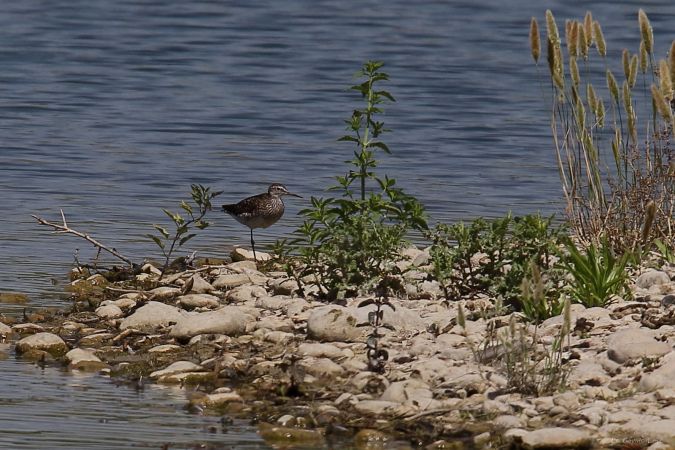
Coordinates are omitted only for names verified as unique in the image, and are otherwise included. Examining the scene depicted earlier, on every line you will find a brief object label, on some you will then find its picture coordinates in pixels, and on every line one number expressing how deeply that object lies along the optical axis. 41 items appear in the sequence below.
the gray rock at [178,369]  17.58
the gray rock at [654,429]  14.41
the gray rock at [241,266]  22.48
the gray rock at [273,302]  20.06
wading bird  25.52
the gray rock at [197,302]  20.66
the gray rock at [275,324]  19.00
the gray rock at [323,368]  16.98
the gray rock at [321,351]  17.64
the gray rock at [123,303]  20.85
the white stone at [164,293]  21.22
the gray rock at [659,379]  15.42
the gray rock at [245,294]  20.80
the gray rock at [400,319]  18.48
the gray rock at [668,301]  18.20
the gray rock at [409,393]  15.75
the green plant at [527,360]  15.63
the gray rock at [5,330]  19.39
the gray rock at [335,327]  18.22
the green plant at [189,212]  22.58
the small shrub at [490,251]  19.30
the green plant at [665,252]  19.92
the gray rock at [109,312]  20.33
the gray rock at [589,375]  15.98
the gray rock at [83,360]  18.02
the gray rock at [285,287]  20.62
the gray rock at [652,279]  19.17
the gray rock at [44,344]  18.55
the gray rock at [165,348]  18.64
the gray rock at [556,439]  14.39
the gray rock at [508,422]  14.98
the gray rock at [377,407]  15.61
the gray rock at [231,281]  21.67
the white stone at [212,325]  18.94
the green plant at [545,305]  17.83
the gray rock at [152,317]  19.61
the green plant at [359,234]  19.50
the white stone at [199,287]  21.41
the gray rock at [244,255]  24.11
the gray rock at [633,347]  16.28
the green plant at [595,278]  18.59
